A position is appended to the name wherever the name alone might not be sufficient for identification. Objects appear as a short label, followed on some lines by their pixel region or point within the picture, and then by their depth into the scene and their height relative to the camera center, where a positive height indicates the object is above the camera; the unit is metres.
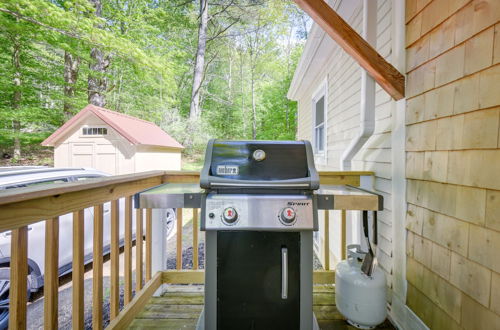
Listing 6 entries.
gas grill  1.30 -0.46
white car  2.17 -0.74
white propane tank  1.64 -0.85
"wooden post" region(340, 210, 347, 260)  2.23 -0.65
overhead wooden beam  1.68 +0.74
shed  9.10 +0.57
